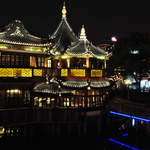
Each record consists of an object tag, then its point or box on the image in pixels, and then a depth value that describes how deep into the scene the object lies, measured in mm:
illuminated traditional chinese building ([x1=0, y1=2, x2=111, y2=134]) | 21750
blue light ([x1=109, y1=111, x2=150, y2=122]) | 23197
